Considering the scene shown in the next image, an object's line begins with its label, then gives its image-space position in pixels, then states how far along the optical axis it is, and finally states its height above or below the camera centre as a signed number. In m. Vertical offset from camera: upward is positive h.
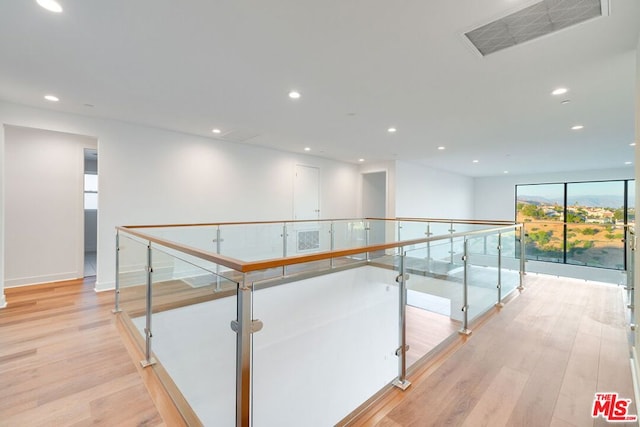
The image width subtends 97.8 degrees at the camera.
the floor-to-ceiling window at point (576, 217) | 7.48 -0.06
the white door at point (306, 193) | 6.74 +0.49
